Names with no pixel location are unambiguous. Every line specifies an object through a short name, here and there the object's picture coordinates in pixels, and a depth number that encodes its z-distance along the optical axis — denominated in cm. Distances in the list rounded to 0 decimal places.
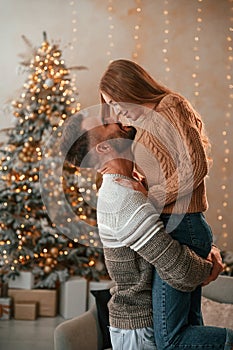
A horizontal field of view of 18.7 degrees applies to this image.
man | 206
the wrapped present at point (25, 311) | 549
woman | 207
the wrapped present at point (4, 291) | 562
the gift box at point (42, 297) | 554
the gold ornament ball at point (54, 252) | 543
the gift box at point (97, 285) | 551
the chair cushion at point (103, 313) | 376
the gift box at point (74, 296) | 549
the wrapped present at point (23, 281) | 552
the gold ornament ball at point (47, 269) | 545
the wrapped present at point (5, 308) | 551
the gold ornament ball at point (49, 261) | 543
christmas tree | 540
